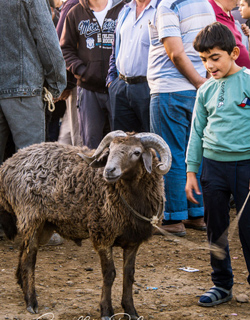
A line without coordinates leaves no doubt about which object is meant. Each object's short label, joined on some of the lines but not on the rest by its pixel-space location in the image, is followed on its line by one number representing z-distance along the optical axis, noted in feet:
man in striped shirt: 19.74
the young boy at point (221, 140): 13.48
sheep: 13.57
